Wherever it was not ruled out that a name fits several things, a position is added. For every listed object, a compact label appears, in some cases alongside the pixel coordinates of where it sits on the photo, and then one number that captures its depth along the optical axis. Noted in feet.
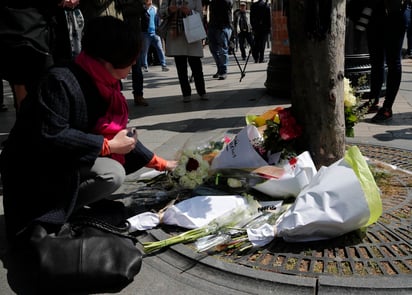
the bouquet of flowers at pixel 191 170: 9.93
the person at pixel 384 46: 15.34
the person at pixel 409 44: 38.79
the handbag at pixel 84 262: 6.77
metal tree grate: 7.09
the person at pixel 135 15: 19.35
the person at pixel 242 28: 49.65
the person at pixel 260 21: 42.16
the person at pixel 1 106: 21.90
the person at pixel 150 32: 36.10
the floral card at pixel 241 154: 9.62
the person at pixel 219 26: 28.09
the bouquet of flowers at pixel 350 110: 10.48
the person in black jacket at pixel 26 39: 11.25
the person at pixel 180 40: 21.15
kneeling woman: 7.50
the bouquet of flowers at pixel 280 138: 9.95
